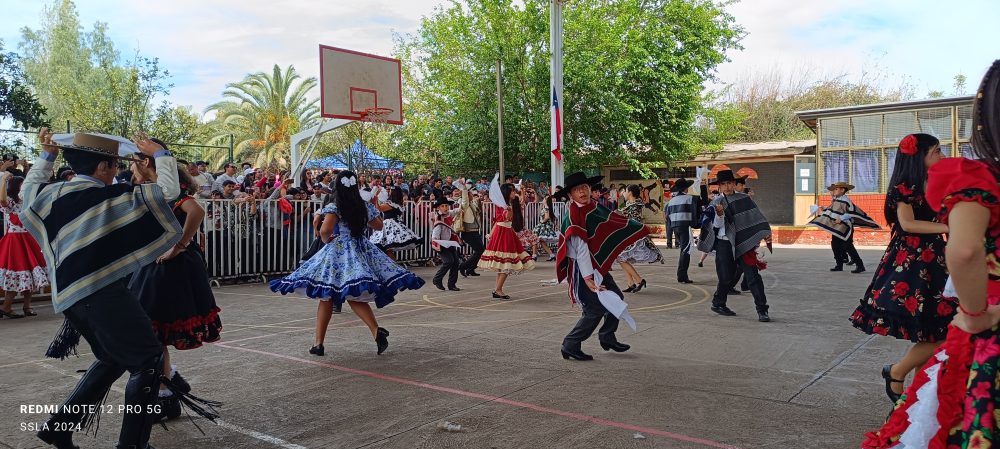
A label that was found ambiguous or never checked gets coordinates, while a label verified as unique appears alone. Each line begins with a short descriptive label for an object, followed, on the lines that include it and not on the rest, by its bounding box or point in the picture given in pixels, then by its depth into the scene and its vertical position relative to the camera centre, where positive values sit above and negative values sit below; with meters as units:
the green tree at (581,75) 24.31 +4.83
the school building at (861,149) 23.25 +2.13
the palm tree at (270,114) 38.59 +5.64
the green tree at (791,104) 43.72 +6.53
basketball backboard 18.38 +3.53
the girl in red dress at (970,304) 2.26 -0.32
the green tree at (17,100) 20.30 +3.44
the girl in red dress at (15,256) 9.02 -0.48
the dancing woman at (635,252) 11.42 -0.74
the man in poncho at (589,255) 6.26 -0.40
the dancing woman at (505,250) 11.34 -0.61
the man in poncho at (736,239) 8.46 -0.37
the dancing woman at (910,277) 4.44 -0.46
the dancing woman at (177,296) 4.52 -0.51
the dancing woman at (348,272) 6.32 -0.52
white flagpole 16.48 +3.63
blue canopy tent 20.03 +1.63
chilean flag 16.42 +1.87
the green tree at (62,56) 46.00 +11.23
